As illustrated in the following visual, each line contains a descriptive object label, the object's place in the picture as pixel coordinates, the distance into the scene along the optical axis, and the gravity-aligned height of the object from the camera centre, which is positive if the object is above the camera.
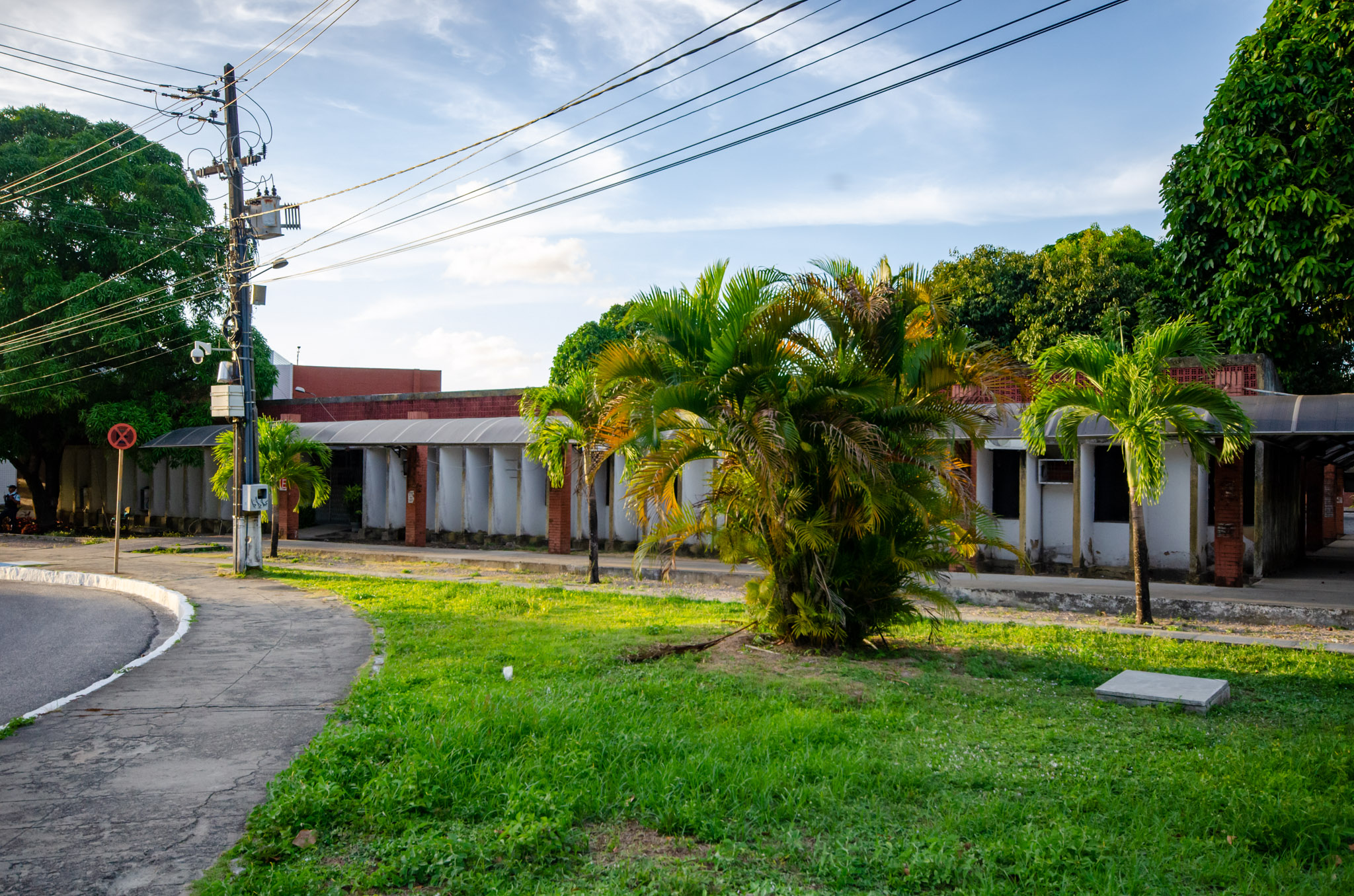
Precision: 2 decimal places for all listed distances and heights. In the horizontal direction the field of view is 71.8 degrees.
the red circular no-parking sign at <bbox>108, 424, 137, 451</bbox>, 18.78 +0.81
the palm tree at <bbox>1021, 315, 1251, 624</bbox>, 11.30 +1.07
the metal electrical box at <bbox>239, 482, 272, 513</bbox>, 17.62 -0.37
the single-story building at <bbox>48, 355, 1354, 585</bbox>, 15.70 -0.11
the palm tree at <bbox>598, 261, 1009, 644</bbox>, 8.60 +0.55
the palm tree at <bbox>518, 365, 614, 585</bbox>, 15.91 +1.00
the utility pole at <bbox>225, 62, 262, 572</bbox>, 18.03 +2.30
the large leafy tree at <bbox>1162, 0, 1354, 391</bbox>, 19.72 +6.53
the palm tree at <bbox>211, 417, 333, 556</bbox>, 21.73 +0.44
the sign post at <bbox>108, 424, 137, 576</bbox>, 18.77 +0.82
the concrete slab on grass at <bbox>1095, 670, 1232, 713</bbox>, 7.30 -1.67
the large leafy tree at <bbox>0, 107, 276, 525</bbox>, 27.73 +5.96
